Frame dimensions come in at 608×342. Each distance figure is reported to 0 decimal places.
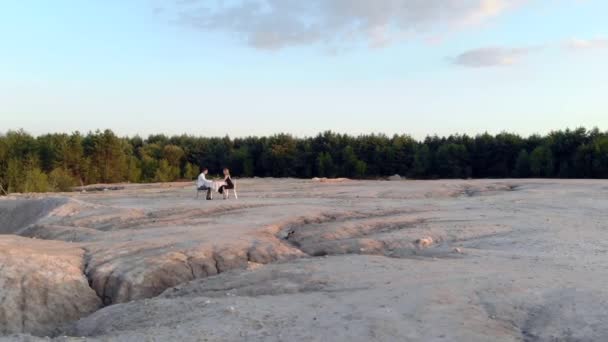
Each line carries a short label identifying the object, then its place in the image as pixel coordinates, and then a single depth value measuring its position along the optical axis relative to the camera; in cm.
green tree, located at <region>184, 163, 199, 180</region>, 4806
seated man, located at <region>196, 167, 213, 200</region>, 2020
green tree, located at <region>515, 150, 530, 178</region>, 3838
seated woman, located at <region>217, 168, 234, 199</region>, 2009
